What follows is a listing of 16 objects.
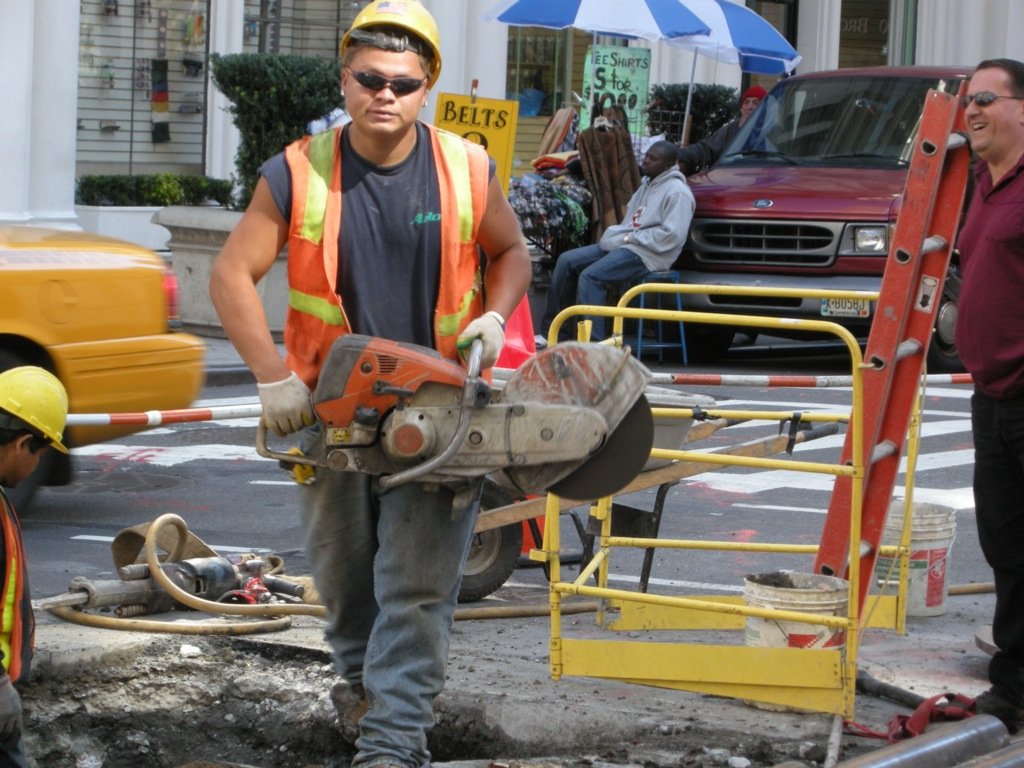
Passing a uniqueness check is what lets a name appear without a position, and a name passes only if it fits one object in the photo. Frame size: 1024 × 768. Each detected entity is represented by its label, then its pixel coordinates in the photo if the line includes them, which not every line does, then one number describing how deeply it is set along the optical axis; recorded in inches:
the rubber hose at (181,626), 479.8
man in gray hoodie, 1125.7
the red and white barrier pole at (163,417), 634.8
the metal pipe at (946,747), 347.6
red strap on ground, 397.4
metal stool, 1140.5
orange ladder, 420.8
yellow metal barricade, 404.5
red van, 1115.9
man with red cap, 1393.9
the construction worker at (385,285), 346.3
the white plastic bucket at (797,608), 414.0
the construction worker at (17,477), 313.7
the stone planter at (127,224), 1348.4
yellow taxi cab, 624.1
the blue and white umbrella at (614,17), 1232.8
